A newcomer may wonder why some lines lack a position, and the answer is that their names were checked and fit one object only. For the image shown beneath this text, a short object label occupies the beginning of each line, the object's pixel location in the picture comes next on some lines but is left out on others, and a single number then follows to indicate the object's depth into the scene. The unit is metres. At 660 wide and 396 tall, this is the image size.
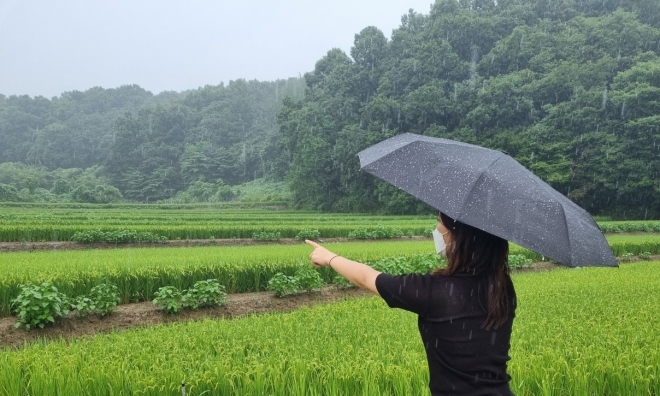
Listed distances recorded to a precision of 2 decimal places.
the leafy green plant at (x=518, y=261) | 15.87
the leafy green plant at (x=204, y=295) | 9.20
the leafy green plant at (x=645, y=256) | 20.11
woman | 2.06
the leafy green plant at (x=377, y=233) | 24.56
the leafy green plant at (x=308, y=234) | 24.05
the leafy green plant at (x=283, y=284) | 10.35
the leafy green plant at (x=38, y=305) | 7.41
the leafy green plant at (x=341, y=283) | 11.90
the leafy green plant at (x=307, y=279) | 10.71
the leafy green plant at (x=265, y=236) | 23.44
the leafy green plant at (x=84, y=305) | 8.14
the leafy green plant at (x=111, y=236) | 19.02
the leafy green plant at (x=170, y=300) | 8.93
